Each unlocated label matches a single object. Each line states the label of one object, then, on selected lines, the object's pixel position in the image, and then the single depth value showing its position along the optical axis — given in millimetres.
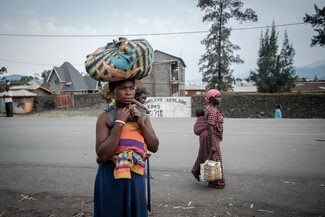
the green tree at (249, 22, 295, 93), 26547
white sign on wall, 16500
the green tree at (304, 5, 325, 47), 18562
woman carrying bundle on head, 1581
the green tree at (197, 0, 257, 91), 21438
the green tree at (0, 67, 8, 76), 51294
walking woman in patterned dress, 3439
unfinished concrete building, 29641
